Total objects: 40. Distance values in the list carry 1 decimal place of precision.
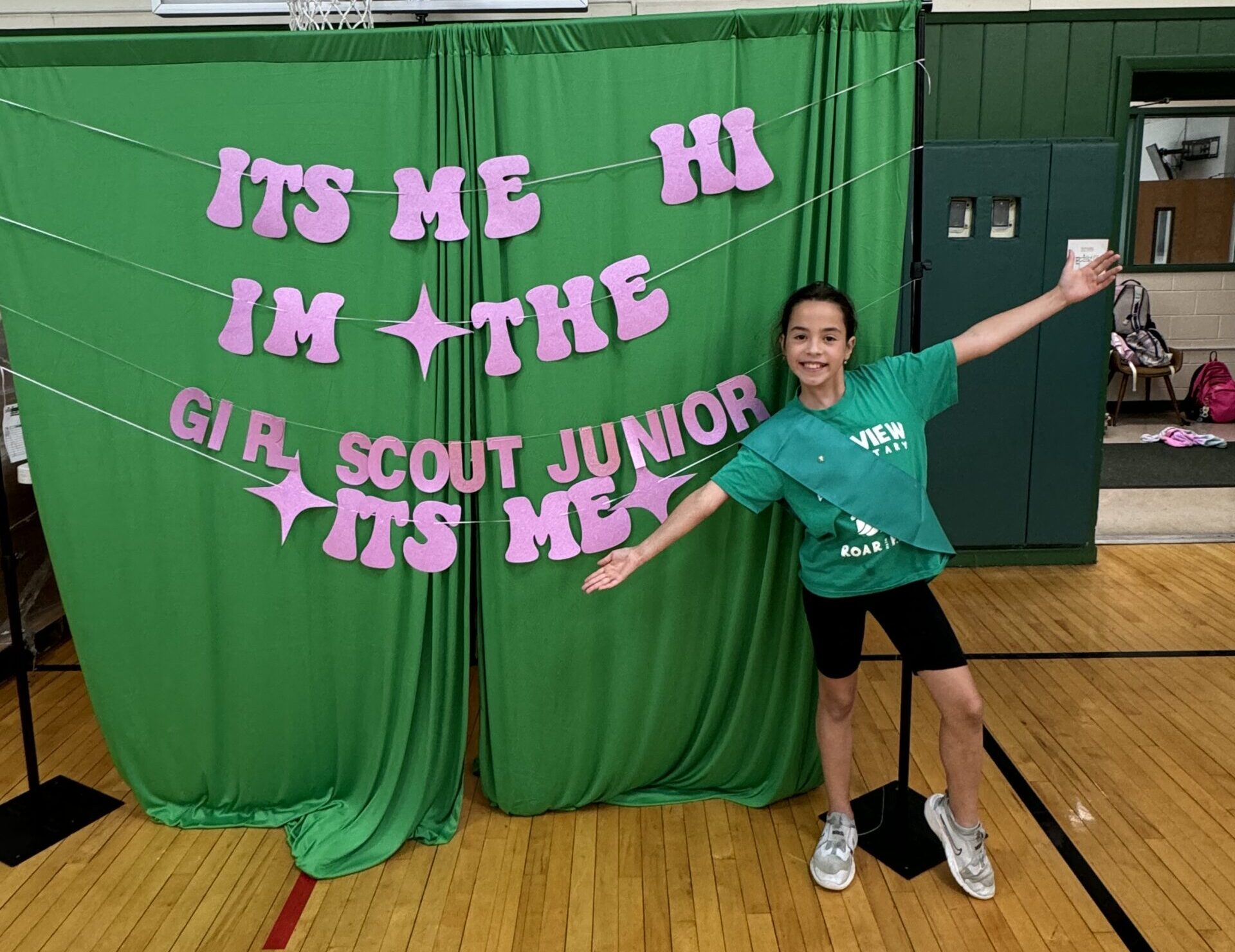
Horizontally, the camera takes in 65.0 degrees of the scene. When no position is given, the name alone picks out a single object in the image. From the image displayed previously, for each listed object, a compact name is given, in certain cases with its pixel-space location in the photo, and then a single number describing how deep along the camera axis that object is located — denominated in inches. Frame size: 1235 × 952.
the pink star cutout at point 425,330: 91.0
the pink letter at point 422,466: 93.4
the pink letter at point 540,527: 94.3
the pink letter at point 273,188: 88.5
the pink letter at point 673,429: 93.0
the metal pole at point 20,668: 101.0
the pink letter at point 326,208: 88.6
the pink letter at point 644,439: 92.8
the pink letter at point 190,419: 93.5
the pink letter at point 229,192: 88.6
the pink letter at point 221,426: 93.4
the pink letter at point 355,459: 93.0
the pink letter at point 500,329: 90.4
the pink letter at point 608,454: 92.8
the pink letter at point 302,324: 91.0
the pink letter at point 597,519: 94.2
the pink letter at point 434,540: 94.4
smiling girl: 83.3
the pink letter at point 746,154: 87.6
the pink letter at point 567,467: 93.0
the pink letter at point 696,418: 92.8
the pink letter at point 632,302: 90.1
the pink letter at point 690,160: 87.7
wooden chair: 279.0
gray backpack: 280.7
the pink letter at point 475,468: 93.4
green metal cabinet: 162.2
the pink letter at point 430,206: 88.4
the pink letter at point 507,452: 93.0
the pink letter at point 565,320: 90.4
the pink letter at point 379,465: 93.3
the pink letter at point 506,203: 88.0
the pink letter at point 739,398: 92.6
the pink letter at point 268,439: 93.1
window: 301.6
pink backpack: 285.9
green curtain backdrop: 88.0
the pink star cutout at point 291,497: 94.4
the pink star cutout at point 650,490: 94.3
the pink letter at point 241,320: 90.7
